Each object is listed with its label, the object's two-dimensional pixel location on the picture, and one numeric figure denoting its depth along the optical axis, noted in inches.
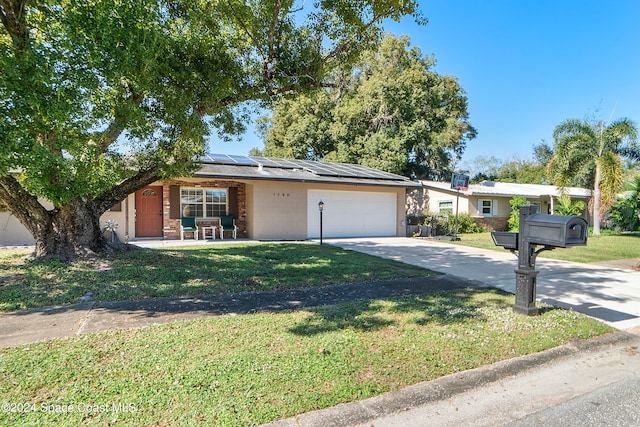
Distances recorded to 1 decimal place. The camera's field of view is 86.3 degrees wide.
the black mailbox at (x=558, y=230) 151.6
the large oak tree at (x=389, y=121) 959.0
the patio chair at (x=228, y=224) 554.1
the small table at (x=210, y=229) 532.4
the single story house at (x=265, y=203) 510.9
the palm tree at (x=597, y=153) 637.3
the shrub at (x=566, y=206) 733.3
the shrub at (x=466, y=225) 719.1
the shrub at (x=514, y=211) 740.0
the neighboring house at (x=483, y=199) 741.3
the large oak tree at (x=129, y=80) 177.3
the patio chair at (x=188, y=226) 519.7
